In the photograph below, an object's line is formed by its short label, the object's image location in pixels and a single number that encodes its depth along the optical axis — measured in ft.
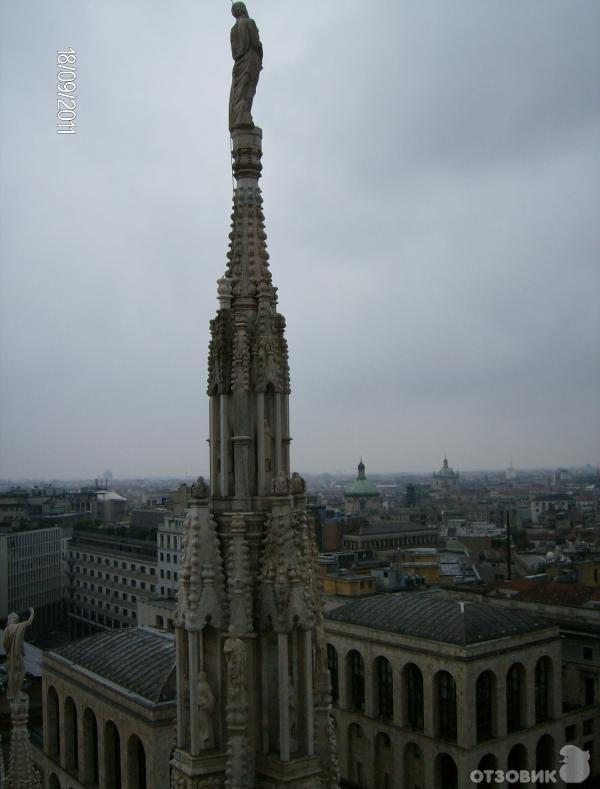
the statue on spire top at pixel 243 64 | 50.01
